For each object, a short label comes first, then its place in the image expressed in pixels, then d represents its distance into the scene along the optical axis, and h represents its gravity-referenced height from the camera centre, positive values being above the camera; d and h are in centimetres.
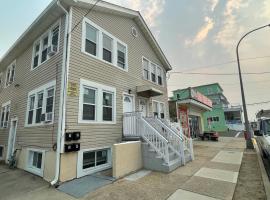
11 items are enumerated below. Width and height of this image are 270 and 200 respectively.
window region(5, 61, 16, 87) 1183 +395
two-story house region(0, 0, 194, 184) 654 +186
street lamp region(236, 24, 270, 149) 1202 +72
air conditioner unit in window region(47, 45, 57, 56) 747 +345
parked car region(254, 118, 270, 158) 804 -37
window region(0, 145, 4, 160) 1061 -167
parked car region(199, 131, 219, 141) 1805 -126
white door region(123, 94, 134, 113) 947 +129
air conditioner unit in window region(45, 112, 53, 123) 695 +39
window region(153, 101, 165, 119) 1252 +126
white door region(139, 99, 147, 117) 1087 +131
